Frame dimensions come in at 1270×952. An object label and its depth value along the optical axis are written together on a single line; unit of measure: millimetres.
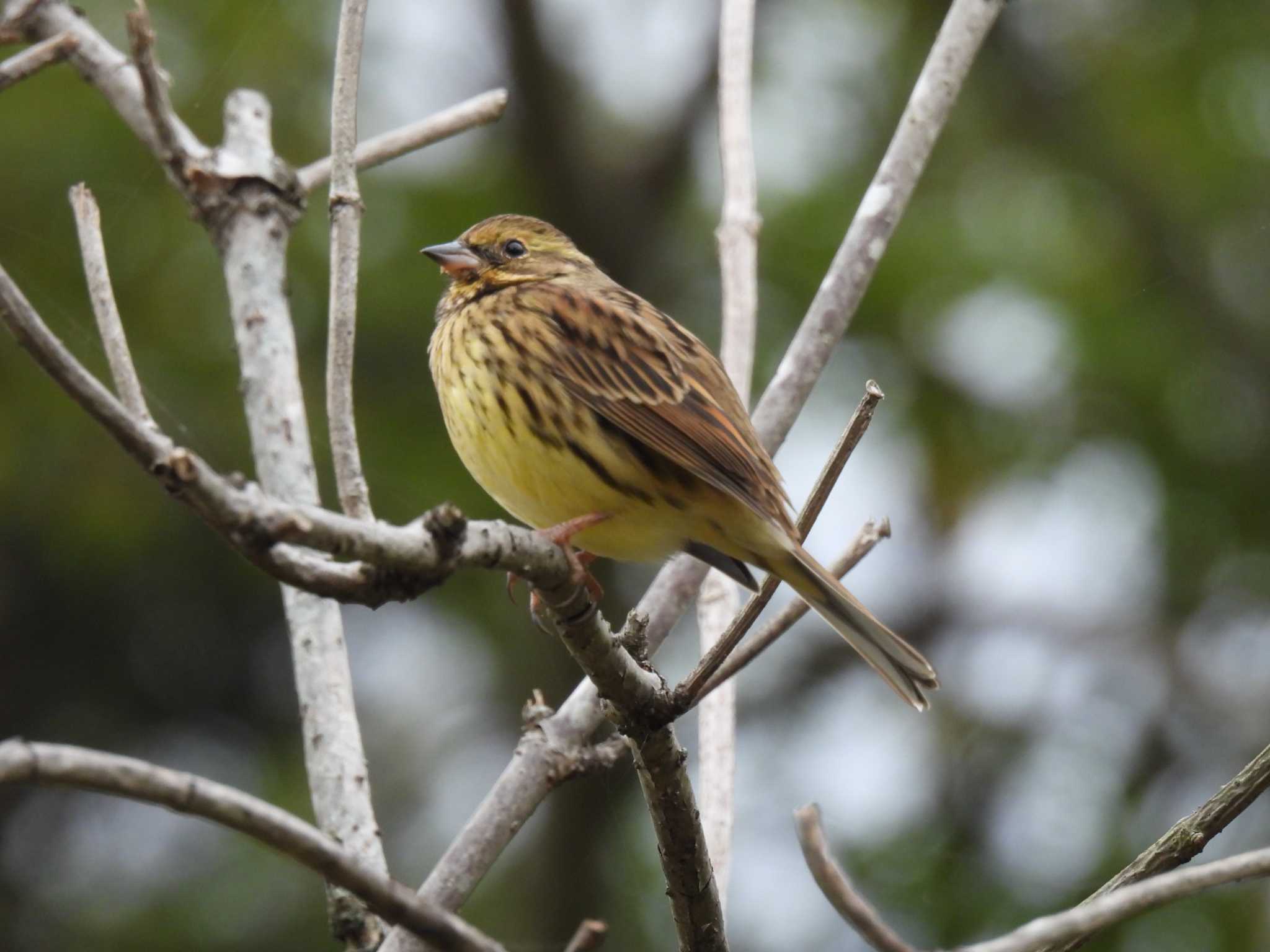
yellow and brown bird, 6836
